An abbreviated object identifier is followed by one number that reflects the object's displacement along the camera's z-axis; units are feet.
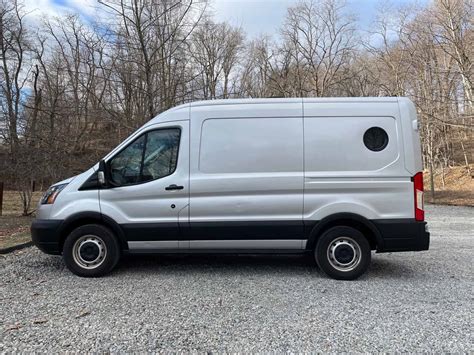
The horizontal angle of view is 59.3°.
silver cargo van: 17.67
